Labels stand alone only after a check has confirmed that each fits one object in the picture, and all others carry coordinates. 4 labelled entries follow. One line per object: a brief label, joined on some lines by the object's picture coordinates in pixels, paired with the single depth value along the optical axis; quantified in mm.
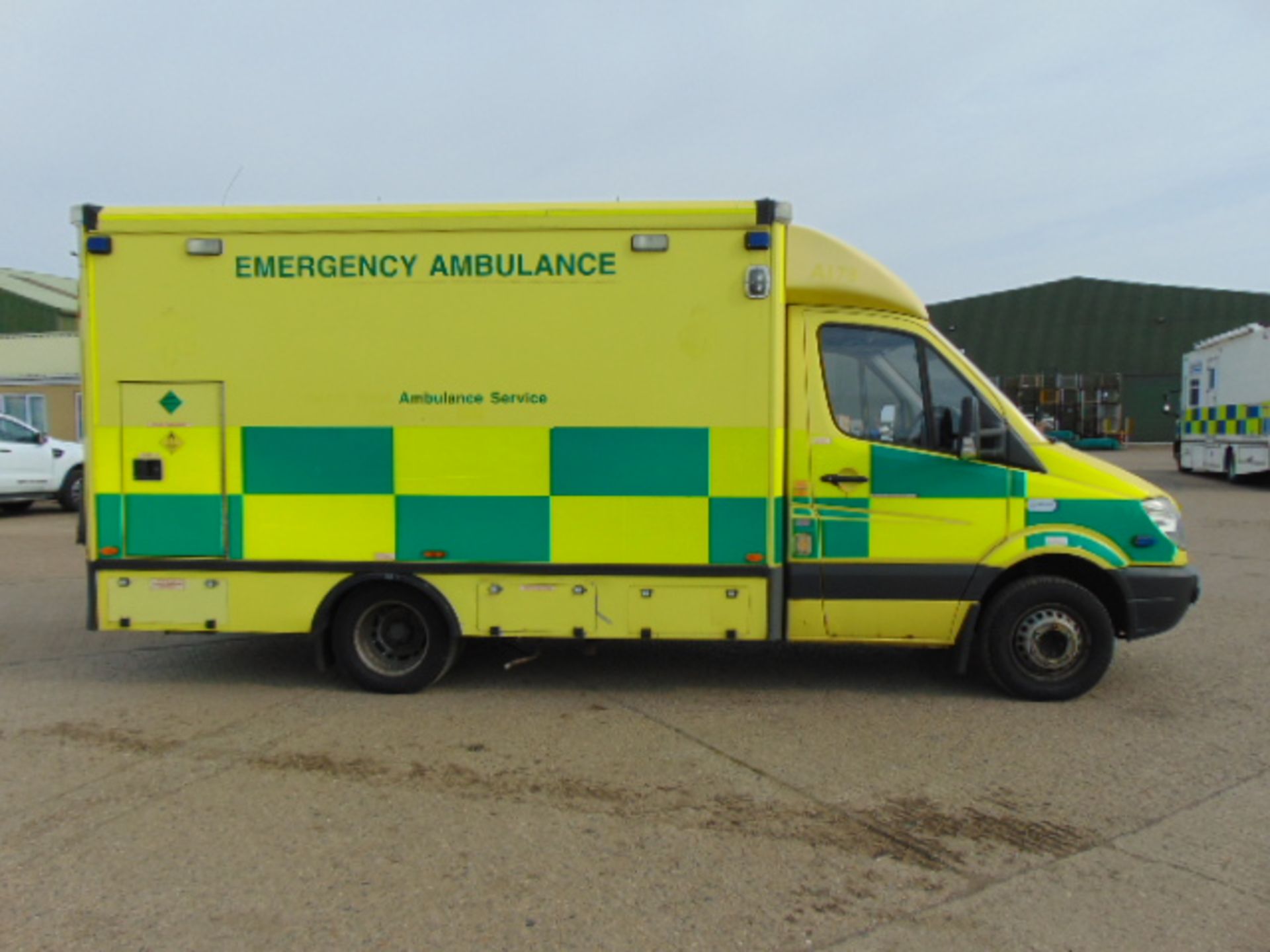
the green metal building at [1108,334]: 43531
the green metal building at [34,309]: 35750
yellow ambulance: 5129
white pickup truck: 14406
